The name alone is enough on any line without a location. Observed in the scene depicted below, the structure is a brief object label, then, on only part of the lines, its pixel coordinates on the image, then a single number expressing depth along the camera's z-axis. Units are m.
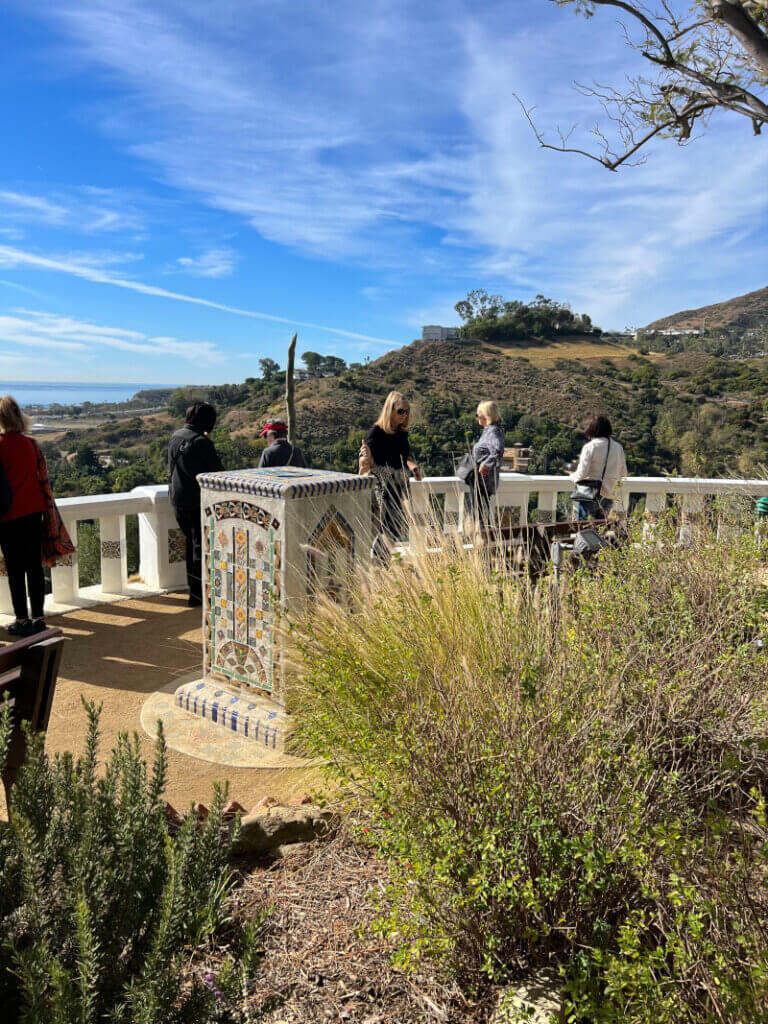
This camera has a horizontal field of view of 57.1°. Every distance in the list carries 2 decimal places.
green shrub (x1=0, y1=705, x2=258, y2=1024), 1.13
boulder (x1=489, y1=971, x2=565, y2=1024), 1.38
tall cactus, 7.72
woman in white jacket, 5.21
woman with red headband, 5.61
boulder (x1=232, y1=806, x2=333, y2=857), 2.25
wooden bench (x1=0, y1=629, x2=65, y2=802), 2.19
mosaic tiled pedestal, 3.29
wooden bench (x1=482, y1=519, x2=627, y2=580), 3.69
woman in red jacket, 4.41
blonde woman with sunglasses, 4.84
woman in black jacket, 5.29
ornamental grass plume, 1.33
